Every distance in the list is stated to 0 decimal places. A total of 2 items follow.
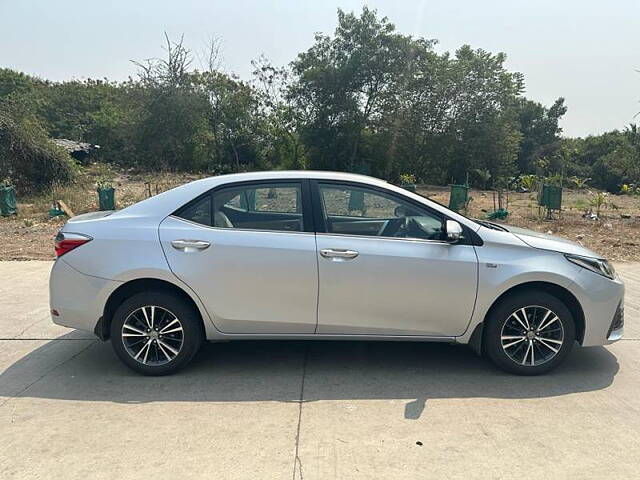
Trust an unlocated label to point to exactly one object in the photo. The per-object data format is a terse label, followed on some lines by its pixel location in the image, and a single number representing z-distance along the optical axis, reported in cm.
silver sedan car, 409
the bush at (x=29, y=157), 1789
